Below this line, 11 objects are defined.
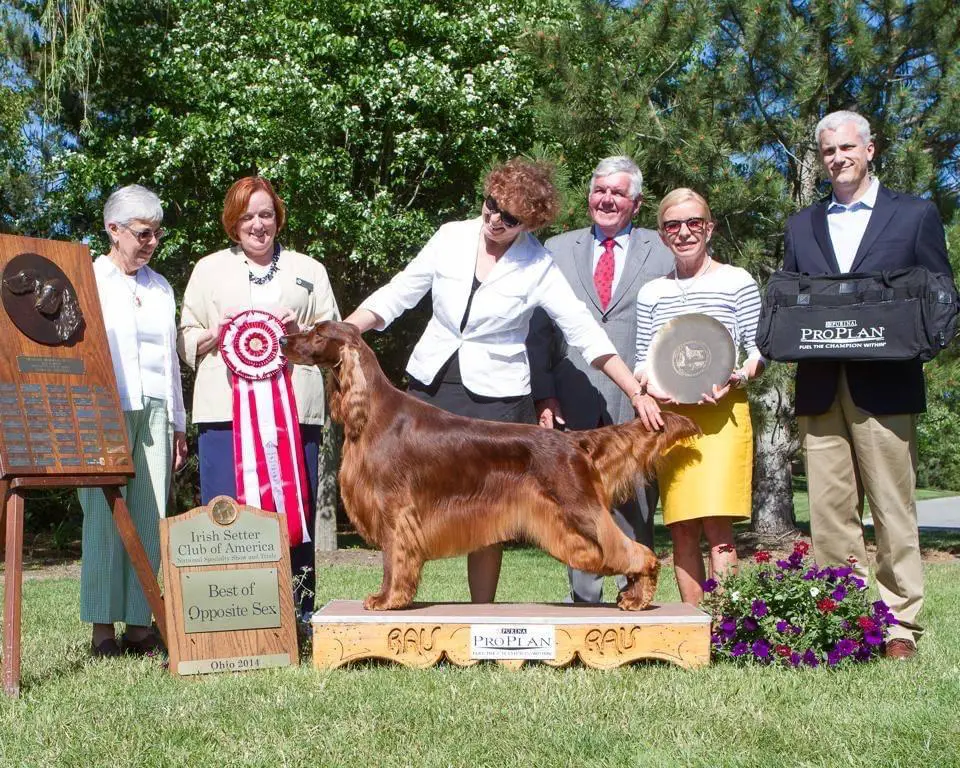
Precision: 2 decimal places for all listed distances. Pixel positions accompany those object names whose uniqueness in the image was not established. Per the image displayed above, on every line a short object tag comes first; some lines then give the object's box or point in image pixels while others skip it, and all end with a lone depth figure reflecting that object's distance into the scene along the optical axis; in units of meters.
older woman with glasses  4.50
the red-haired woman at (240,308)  4.58
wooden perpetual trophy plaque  3.84
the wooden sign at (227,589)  4.10
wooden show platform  3.98
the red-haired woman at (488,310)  4.38
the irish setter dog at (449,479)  4.00
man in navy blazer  4.20
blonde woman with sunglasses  4.36
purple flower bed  4.05
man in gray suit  4.86
